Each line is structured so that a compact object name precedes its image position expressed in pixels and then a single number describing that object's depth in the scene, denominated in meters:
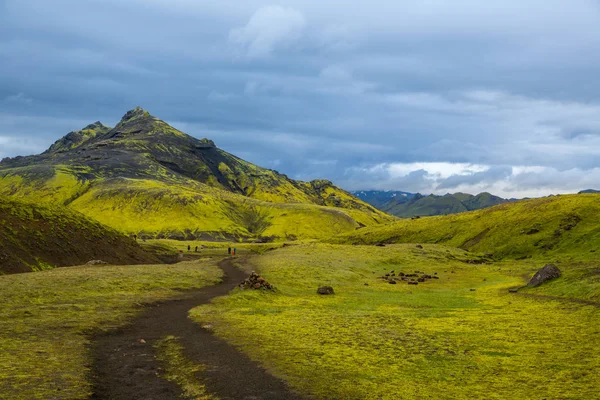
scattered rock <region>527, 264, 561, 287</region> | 56.53
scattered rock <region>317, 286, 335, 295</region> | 59.34
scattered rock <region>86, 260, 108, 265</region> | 73.00
